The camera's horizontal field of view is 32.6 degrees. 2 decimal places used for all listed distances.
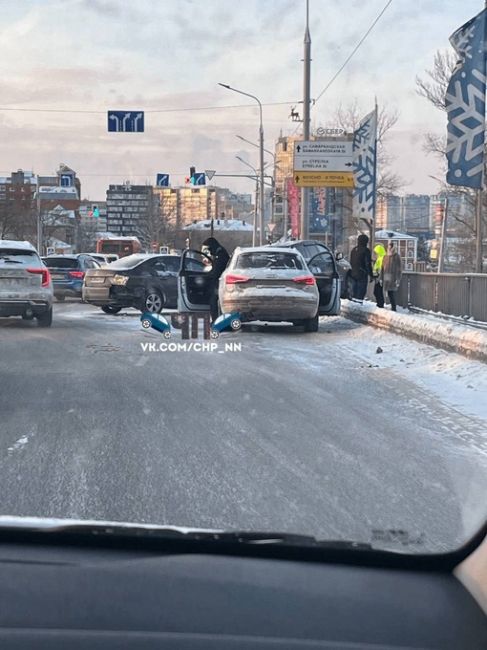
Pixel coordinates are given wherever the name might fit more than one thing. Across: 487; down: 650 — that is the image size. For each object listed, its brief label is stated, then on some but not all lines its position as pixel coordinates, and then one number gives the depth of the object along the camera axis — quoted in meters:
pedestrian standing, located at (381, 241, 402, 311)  20.33
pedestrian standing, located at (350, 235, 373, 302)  21.67
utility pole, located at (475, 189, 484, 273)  16.75
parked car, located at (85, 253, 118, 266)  37.12
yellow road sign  32.22
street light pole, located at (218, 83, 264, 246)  49.56
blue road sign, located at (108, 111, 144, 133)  32.97
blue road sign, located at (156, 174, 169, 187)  50.97
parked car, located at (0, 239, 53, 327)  16.72
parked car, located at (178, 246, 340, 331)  15.64
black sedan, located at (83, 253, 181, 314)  20.38
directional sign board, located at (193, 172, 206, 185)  49.08
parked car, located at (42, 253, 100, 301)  27.70
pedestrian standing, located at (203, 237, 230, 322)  16.75
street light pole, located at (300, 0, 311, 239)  29.42
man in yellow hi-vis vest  20.77
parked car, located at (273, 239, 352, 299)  22.11
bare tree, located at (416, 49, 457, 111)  43.88
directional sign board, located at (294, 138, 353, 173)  32.28
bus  51.41
